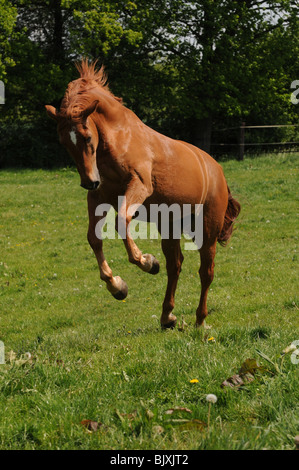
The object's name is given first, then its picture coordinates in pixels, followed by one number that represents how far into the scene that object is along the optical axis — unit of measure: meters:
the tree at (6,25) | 21.42
